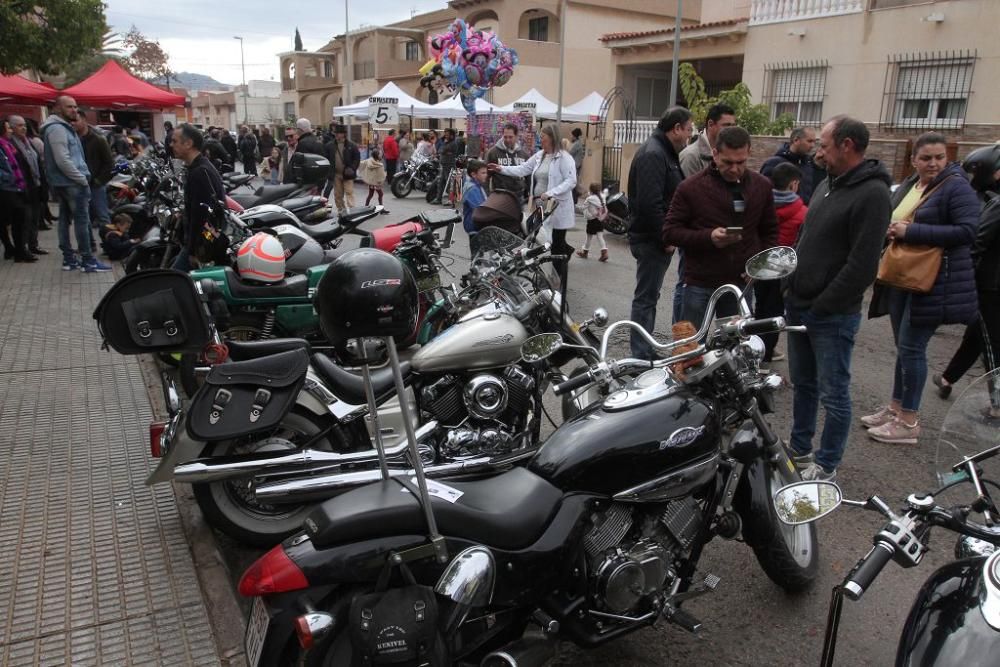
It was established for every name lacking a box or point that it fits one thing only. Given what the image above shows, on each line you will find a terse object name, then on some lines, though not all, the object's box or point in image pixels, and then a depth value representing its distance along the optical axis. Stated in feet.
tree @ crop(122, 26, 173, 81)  212.64
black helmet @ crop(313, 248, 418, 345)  6.42
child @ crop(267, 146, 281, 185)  74.69
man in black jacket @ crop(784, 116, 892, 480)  12.07
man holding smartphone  14.83
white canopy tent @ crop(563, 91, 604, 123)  73.82
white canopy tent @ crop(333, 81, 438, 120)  78.28
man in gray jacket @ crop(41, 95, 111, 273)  28.66
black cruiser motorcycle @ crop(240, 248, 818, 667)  6.81
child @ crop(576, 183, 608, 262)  23.76
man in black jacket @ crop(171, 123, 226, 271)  19.81
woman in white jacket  28.14
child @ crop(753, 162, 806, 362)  19.61
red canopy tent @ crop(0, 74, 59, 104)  54.90
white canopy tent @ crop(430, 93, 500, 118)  74.90
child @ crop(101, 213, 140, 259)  32.94
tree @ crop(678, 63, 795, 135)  44.98
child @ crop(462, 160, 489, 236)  26.66
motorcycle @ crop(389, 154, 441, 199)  68.44
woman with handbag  14.40
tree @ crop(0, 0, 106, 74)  46.01
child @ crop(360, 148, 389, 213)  59.77
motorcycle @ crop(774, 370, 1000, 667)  4.82
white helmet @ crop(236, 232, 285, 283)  18.16
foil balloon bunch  59.16
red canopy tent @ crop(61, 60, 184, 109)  62.23
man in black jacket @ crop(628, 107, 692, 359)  17.61
